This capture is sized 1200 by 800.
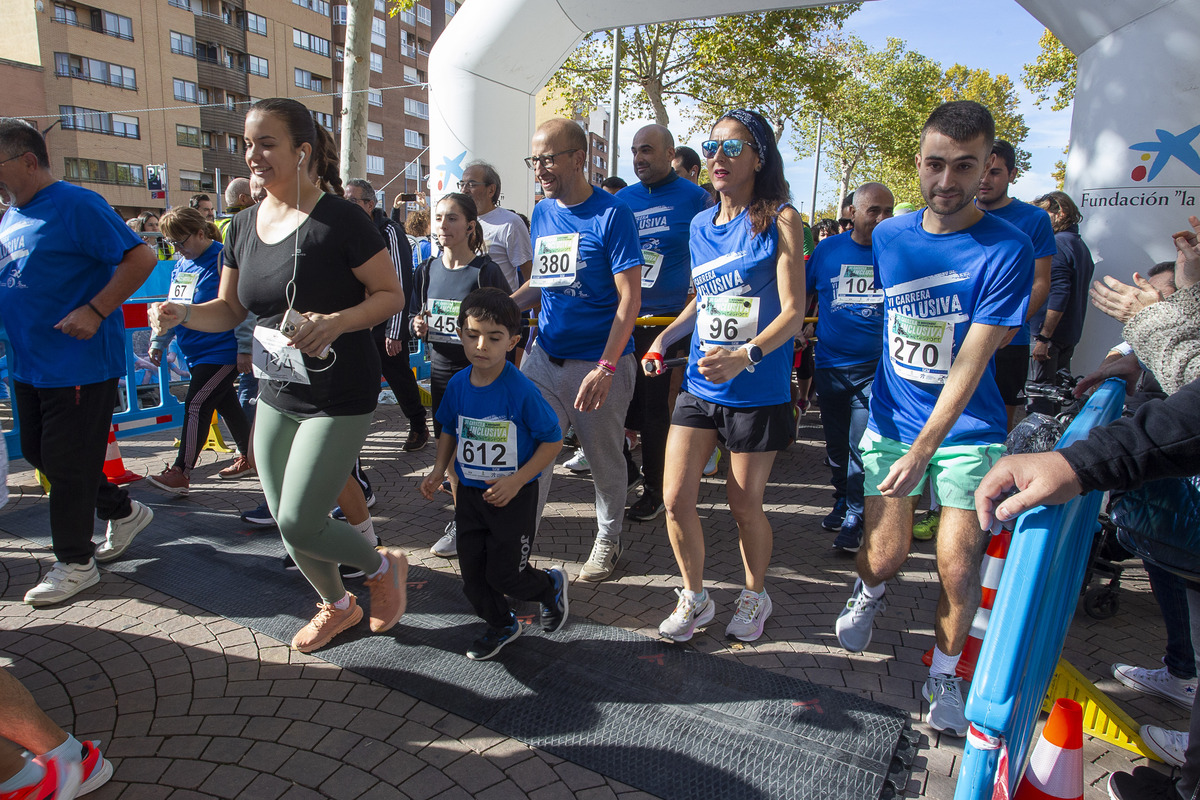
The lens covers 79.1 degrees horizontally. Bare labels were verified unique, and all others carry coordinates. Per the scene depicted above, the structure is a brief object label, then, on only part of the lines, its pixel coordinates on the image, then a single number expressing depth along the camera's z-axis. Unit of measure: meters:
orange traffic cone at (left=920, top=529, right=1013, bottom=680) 2.44
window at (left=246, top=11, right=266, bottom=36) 42.57
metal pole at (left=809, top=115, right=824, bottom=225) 41.69
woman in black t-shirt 2.68
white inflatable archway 5.54
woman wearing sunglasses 2.92
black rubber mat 2.46
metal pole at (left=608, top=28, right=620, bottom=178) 16.06
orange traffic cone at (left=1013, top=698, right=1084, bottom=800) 1.73
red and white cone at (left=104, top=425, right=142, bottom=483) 5.10
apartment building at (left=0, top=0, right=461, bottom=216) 33.50
